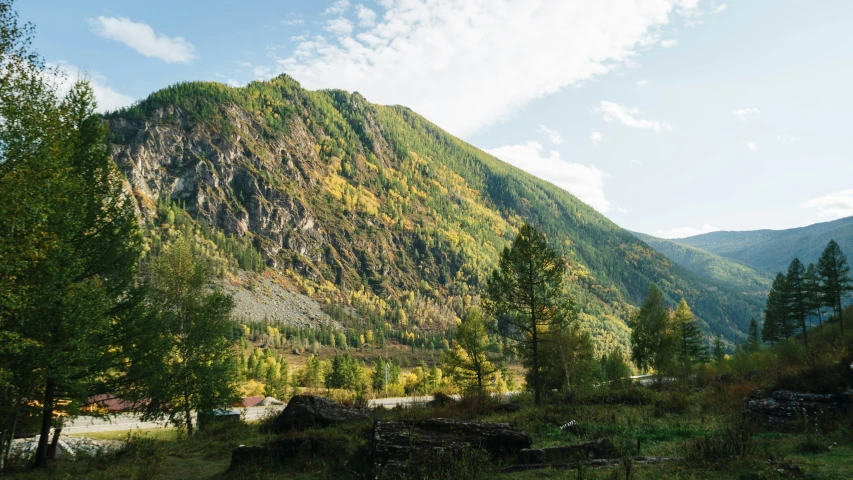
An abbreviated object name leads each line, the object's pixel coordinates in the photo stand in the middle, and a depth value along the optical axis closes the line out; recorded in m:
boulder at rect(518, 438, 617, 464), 9.43
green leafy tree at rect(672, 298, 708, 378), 56.88
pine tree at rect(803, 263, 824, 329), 56.17
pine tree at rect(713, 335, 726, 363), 86.52
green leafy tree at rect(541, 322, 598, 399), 38.59
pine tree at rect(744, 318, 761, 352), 69.95
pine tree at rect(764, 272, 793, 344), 63.66
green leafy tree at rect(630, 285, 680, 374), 51.34
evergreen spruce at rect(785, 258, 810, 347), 57.88
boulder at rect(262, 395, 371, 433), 16.11
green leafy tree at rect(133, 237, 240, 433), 24.94
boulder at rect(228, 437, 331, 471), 11.22
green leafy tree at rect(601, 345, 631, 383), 58.12
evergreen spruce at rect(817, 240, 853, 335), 52.06
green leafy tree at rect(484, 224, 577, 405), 25.44
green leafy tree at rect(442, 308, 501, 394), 43.16
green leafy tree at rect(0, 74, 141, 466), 10.70
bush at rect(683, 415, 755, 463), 7.89
